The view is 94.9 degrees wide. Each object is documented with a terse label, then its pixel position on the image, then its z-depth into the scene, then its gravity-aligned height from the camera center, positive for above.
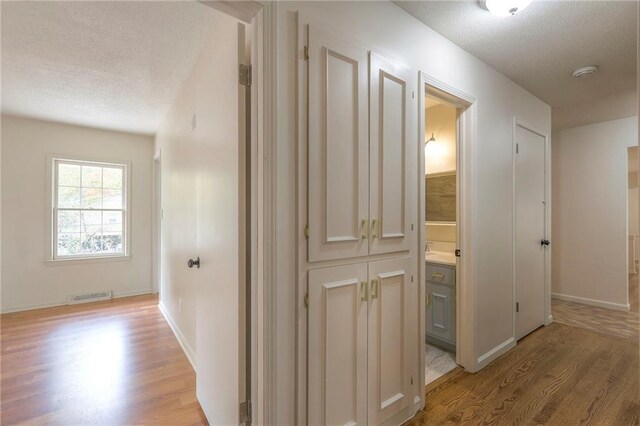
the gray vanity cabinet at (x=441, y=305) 2.48 -0.81
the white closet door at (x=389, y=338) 1.58 -0.71
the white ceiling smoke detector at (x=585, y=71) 2.47 +1.21
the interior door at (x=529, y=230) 2.79 -0.17
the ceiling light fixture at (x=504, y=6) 1.66 +1.19
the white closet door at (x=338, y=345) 1.35 -0.64
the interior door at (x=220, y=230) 1.38 -0.08
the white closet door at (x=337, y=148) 1.35 +0.32
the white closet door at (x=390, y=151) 1.58 +0.35
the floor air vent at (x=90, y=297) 4.05 -1.16
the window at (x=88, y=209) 4.04 +0.08
